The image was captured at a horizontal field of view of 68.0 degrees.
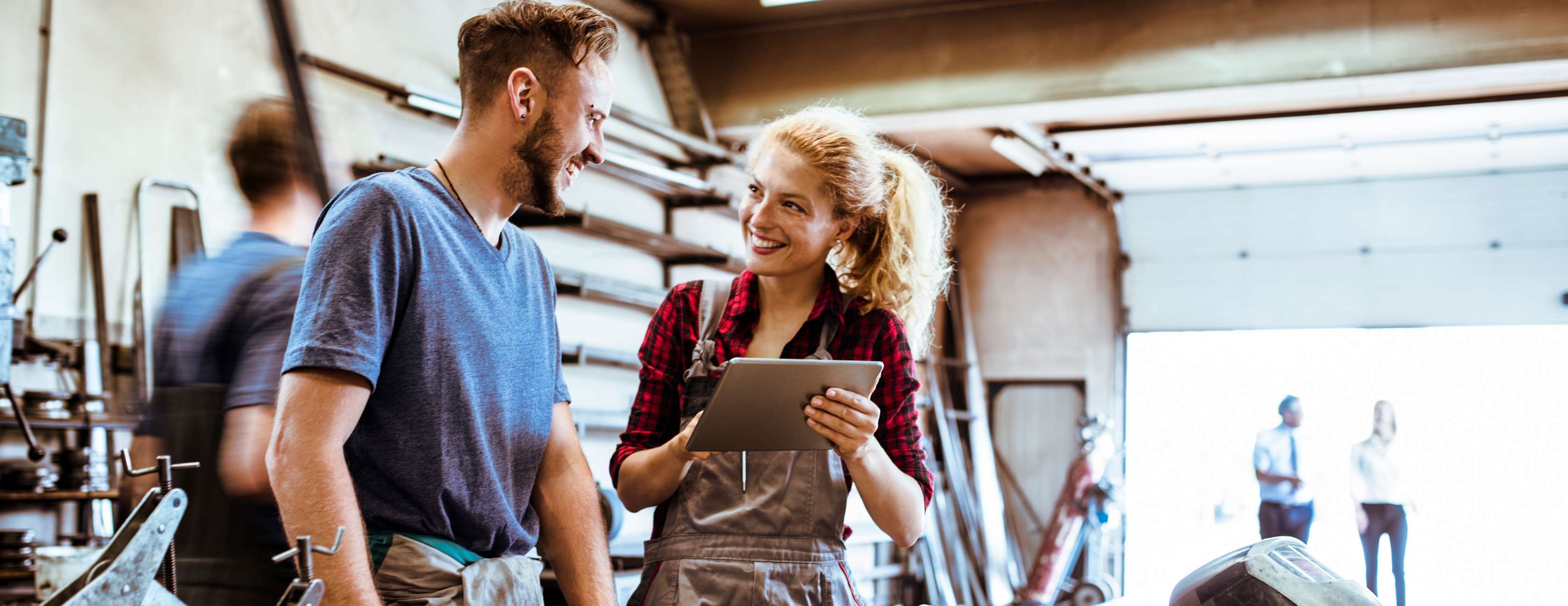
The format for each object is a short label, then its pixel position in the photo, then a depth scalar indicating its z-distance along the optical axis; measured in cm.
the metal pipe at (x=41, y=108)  325
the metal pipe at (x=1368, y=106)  642
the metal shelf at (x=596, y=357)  499
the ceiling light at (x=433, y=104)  416
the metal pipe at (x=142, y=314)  347
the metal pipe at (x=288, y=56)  363
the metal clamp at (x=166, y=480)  106
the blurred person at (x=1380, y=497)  765
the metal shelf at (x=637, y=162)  413
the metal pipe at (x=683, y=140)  544
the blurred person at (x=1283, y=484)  771
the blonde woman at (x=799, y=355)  175
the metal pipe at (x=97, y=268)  338
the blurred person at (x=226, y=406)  168
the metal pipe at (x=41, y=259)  312
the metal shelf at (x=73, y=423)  315
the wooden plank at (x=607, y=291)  488
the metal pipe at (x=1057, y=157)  704
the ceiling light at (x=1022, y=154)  714
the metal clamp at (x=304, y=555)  102
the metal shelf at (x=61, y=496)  306
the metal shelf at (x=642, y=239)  483
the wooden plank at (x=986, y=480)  859
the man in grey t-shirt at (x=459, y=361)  125
